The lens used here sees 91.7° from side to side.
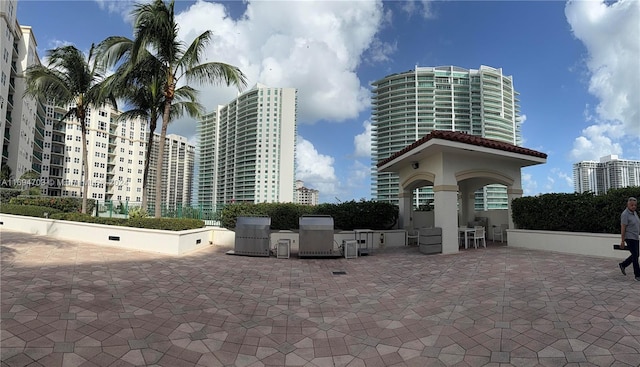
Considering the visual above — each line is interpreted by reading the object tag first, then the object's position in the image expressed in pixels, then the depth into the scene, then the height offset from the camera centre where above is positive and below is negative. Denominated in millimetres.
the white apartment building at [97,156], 63844 +11172
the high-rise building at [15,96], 34500 +13776
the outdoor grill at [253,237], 10141 -1034
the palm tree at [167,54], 11094 +5631
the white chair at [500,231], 13620 -1085
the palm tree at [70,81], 14773 +5984
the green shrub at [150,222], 10656 -625
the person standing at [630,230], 6129 -449
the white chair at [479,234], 11602 -1026
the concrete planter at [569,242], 8508 -1078
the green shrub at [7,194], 22609 +805
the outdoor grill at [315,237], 10023 -1012
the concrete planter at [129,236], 10227 -1133
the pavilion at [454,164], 10281 +1605
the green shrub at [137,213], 12438 -326
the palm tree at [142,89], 11594 +4796
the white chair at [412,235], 13289 -1237
